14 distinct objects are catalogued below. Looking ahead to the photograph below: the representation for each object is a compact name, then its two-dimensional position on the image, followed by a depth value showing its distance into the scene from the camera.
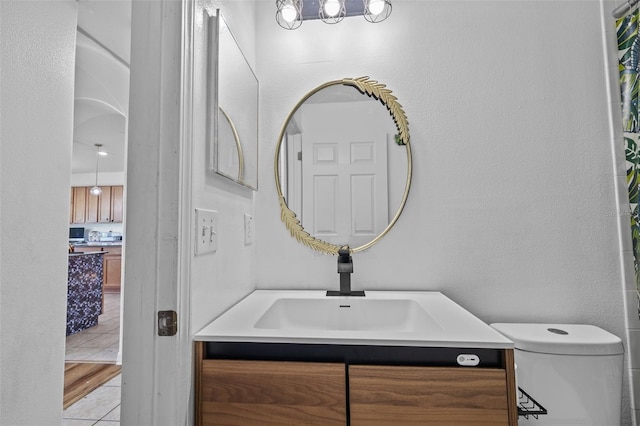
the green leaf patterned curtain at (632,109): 1.24
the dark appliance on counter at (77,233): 6.38
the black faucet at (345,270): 1.26
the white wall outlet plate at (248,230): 1.30
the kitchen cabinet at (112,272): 5.67
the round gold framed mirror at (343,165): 1.41
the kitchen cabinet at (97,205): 6.22
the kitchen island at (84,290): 3.03
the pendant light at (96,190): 5.10
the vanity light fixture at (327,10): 1.38
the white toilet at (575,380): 1.07
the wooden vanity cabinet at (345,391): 0.74
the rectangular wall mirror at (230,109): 0.96
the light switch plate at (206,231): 0.85
